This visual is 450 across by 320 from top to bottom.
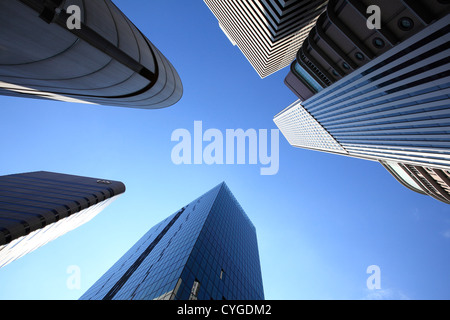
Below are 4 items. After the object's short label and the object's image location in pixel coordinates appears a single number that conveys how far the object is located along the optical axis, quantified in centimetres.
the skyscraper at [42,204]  3059
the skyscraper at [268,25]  4878
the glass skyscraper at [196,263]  3046
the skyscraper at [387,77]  1873
